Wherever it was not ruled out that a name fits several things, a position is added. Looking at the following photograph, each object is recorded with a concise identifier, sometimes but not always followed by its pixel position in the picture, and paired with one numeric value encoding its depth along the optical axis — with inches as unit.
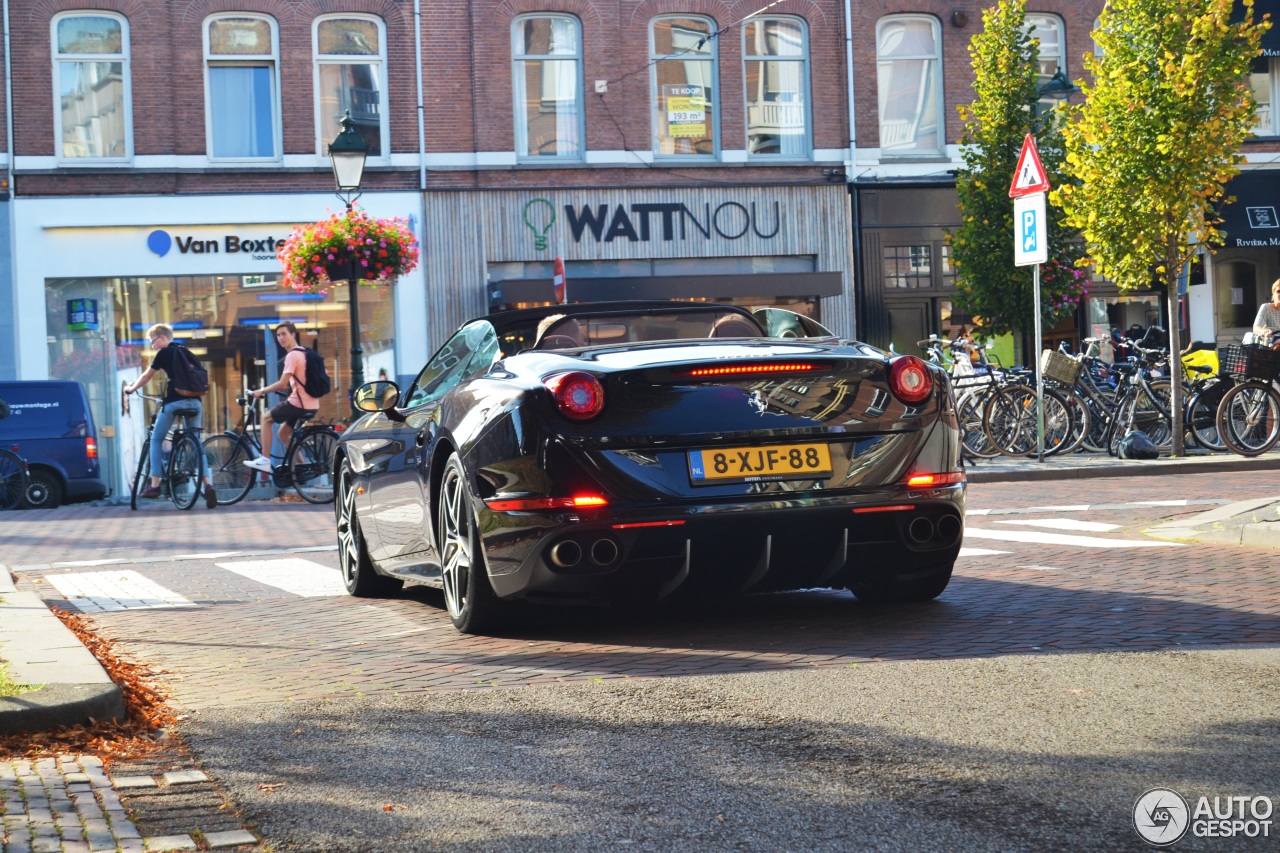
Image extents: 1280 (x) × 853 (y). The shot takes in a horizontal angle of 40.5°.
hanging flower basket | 798.5
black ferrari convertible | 239.3
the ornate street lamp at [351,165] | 754.8
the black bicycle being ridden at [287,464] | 684.7
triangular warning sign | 662.5
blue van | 756.6
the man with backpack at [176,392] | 707.4
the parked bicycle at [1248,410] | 653.3
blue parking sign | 662.5
